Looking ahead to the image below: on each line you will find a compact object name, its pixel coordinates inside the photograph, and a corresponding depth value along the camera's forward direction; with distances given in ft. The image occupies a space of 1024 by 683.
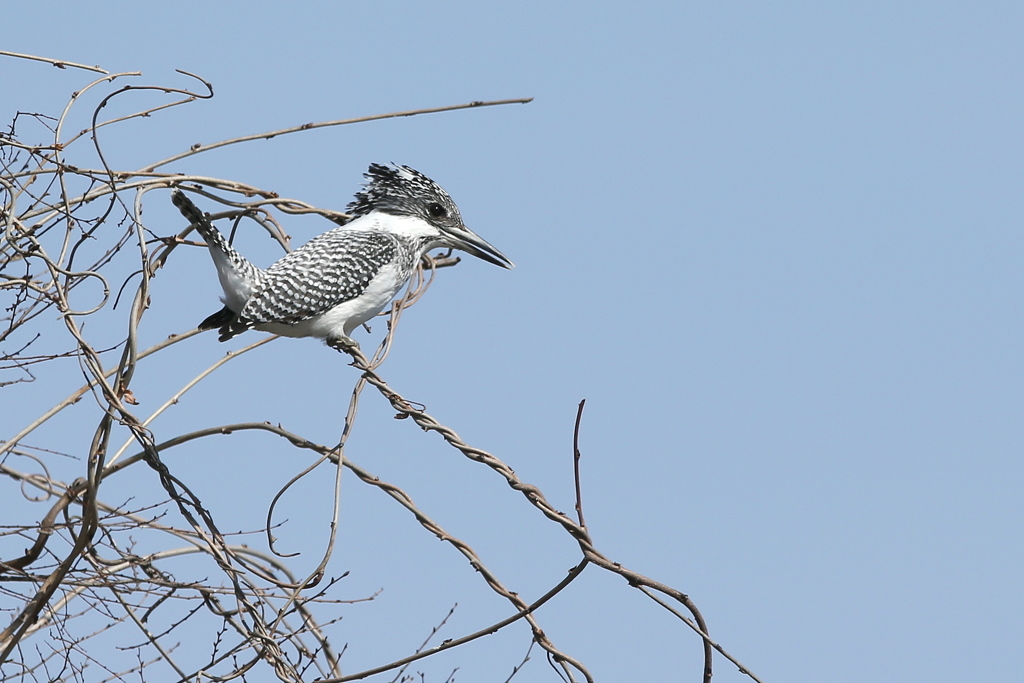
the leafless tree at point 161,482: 21.15
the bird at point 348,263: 28.58
